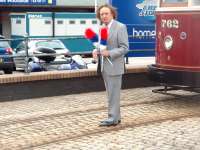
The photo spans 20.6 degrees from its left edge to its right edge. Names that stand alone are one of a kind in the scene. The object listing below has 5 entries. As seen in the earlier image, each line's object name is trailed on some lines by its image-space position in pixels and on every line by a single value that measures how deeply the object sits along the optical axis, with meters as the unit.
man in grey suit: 7.84
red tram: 9.72
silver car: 11.07
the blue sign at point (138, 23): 13.06
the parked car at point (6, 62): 14.19
